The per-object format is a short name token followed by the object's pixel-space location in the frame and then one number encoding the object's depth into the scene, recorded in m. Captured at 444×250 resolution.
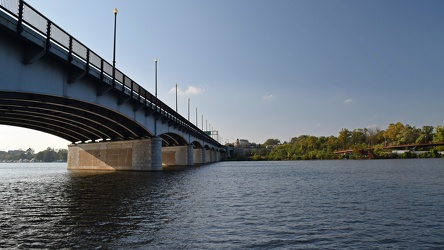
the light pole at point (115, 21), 36.98
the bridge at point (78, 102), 18.58
